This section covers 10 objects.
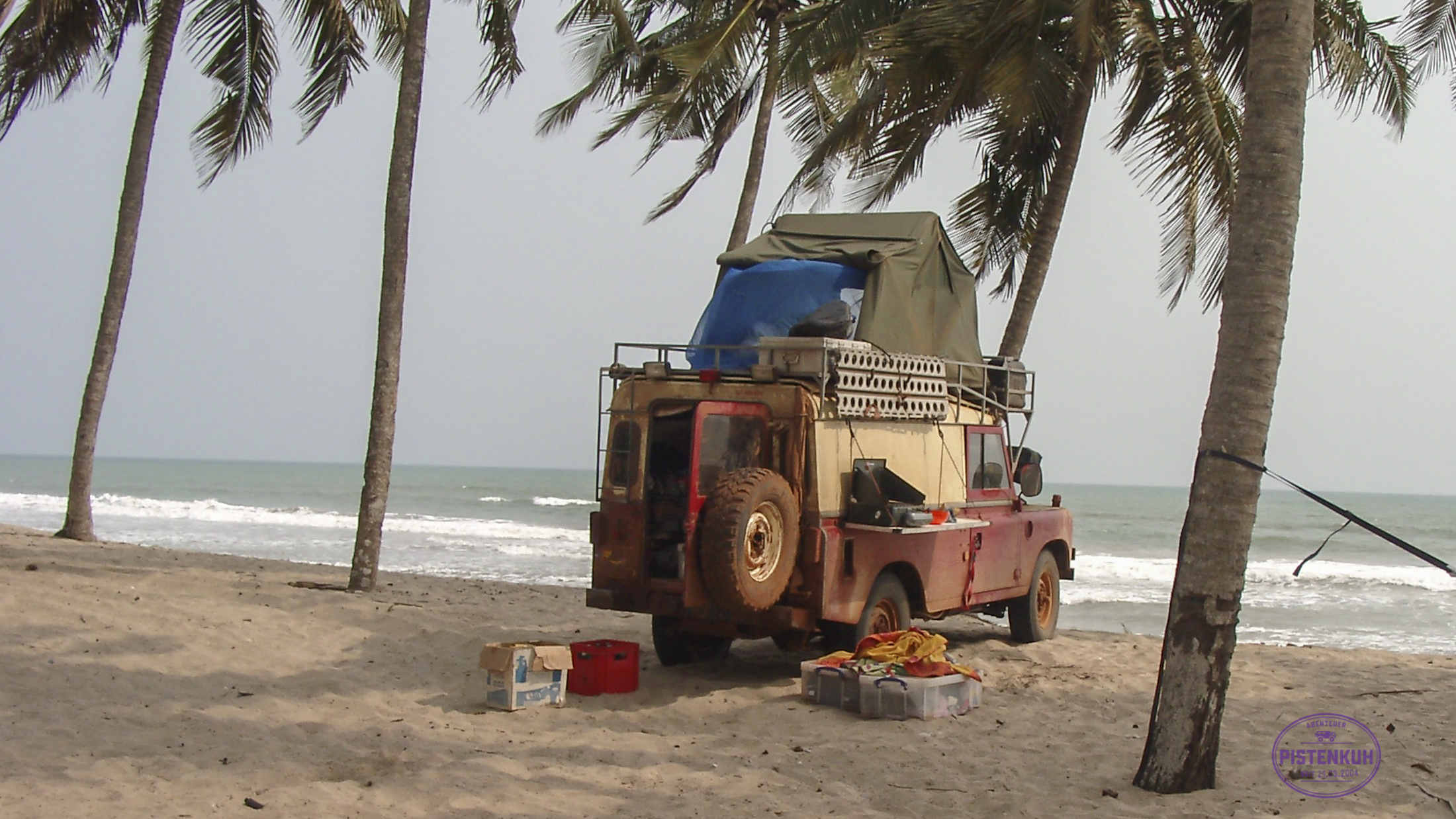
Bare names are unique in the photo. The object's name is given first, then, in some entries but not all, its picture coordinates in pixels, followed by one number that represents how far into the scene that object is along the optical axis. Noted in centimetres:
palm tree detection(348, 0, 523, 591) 1141
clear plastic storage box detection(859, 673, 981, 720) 766
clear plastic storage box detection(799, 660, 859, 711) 789
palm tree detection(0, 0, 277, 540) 1481
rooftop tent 964
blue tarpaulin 958
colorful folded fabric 792
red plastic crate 820
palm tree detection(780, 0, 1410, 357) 1150
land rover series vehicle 790
